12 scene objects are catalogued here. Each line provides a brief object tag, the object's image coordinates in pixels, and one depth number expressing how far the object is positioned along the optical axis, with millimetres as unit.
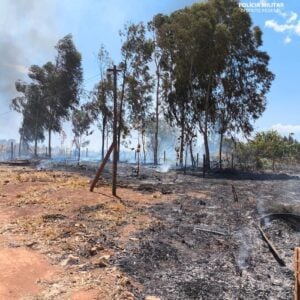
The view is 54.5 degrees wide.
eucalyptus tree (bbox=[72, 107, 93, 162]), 46811
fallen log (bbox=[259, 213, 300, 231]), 9247
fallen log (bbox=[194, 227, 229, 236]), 8066
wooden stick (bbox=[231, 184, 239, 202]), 12614
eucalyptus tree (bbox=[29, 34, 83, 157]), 40438
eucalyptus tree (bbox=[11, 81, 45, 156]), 44555
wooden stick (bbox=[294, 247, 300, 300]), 2712
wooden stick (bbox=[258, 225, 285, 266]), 6427
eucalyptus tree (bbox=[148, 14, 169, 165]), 30318
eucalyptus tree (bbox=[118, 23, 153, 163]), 32484
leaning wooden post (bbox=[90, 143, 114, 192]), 11858
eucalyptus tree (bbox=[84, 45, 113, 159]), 35828
